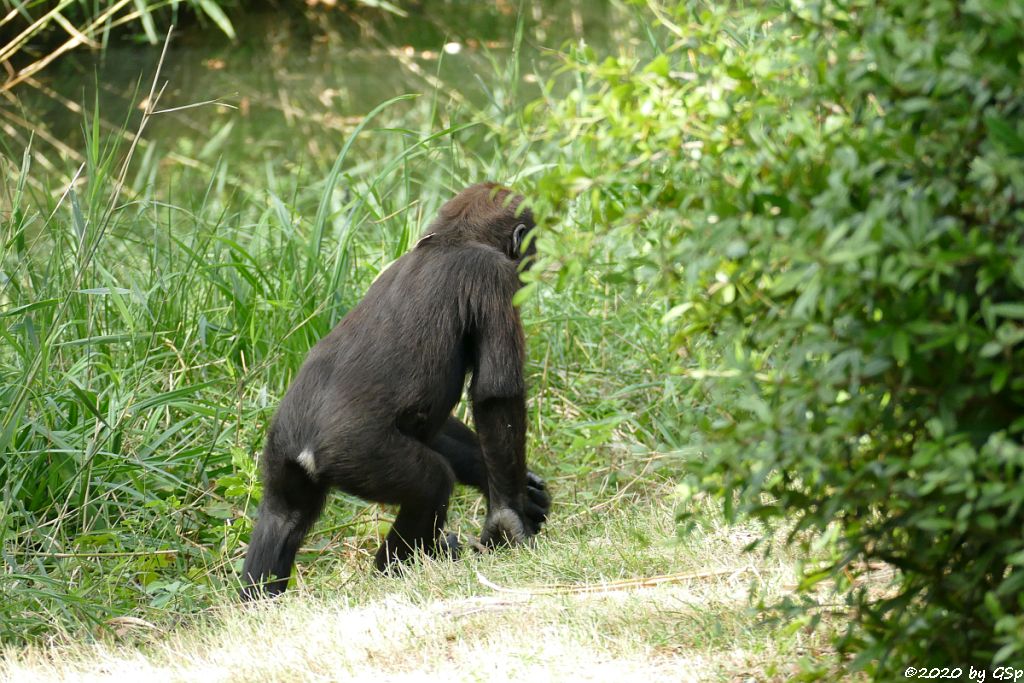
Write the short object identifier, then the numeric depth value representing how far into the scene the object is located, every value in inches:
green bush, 581.2
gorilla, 748.9
